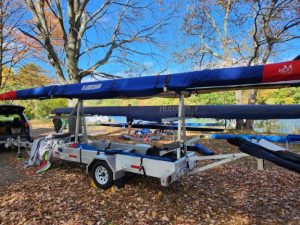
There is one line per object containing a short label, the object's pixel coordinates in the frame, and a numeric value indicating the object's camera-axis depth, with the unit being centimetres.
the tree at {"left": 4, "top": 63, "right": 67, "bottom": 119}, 2392
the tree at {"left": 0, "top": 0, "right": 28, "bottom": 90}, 1715
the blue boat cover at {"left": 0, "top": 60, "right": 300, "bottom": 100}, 370
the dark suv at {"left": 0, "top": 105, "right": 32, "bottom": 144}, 935
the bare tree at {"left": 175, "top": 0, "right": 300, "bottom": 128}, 1340
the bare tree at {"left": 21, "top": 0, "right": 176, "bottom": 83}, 1305
